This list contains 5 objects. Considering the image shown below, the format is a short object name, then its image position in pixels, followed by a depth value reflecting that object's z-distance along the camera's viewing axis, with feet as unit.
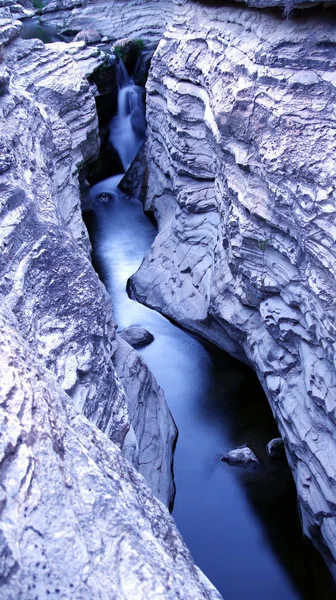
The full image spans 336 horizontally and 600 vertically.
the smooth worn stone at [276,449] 21.30
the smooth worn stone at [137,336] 27.22
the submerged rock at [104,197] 41.37
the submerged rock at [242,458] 20.95
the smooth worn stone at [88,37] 48.60
